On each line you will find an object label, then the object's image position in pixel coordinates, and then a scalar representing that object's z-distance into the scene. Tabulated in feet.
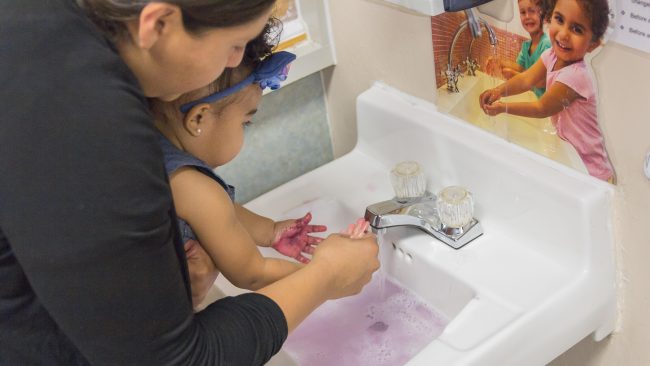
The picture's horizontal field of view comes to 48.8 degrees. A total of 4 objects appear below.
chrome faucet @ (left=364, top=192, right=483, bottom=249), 3.00
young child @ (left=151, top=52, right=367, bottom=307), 2.56
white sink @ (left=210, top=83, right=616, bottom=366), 2.62
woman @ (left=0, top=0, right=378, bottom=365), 1.65
